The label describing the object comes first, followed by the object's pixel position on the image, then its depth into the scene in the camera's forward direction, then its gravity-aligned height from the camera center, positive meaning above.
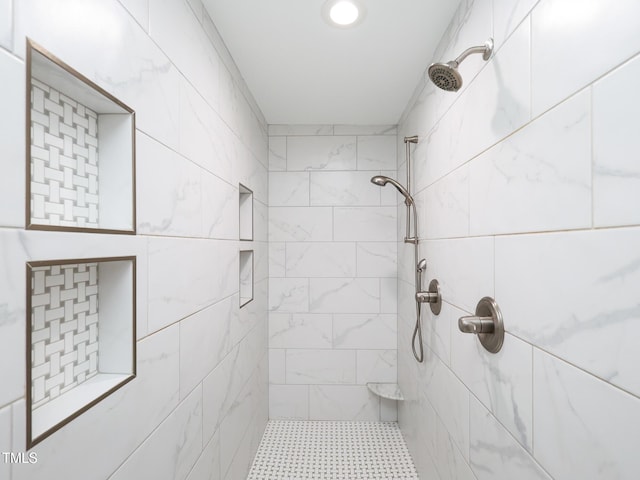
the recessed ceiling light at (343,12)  1.30 +0.92
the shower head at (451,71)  0.97 +0.51
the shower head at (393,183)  2.04 +0.36
